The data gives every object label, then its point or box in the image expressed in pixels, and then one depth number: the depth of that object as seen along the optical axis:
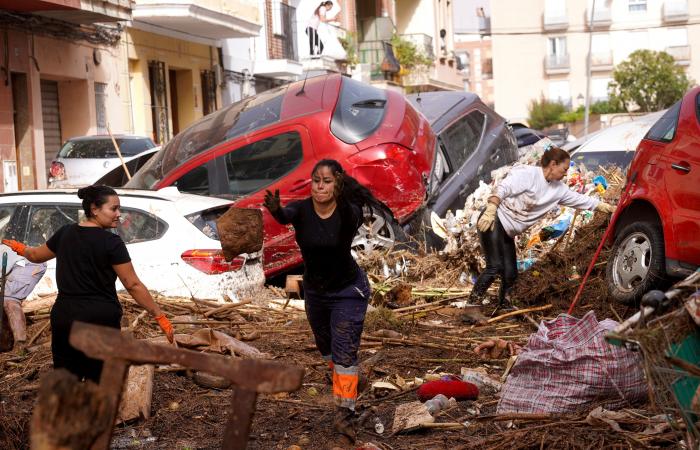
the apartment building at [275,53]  31.58
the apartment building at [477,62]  104.88
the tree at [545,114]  71.94
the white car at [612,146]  16.20
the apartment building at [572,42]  74.75
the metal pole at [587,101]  56.25
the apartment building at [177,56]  25.28
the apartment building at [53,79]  20.28
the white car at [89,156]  18.70
